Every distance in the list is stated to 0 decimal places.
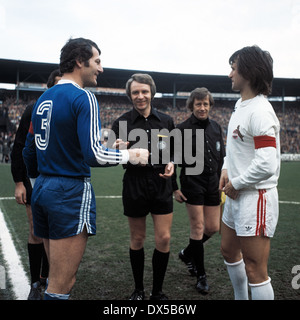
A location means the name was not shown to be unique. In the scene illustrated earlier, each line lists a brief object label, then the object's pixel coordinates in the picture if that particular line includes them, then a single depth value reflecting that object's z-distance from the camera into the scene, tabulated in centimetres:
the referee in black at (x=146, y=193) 316
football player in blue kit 194
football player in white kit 216
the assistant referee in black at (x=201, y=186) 377
